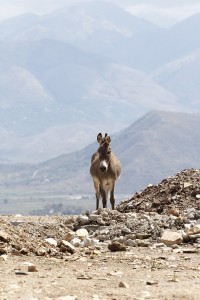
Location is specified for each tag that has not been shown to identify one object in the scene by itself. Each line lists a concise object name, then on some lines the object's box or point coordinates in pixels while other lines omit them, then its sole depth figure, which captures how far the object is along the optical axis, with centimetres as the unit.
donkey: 2919
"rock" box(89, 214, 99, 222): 2273
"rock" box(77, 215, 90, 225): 2283
